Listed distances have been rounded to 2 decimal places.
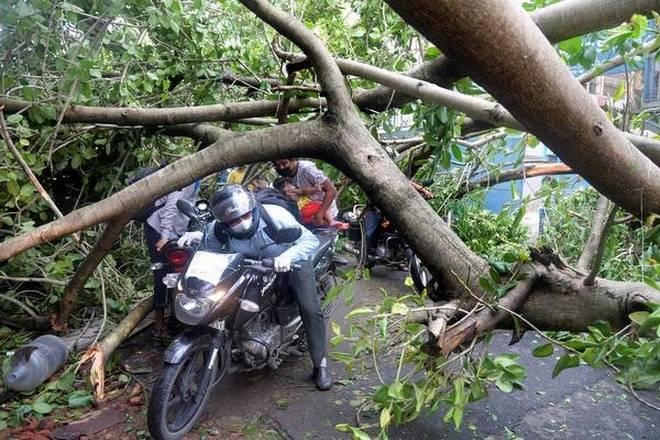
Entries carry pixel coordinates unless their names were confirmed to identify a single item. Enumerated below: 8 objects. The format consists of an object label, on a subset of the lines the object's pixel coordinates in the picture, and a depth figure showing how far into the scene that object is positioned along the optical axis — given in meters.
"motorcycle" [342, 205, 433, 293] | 6.29
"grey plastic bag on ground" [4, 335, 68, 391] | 3.28
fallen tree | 0.78
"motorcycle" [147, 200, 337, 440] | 2.81
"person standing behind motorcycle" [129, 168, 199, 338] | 4.16
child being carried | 4.62
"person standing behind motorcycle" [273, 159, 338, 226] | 4.49
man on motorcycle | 3.21
